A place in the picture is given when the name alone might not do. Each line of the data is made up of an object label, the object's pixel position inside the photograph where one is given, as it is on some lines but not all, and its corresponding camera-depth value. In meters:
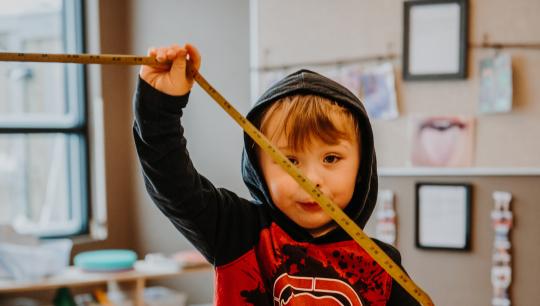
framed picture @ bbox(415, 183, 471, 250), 2.17
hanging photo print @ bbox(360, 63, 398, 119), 2.26
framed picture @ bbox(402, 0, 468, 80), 2.16
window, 2.76
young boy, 0.76
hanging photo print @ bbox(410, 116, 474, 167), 2.17
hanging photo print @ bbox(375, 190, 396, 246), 2.26
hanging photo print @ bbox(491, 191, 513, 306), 2.09
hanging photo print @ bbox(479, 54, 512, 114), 2.08
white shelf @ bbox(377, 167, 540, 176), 2.08
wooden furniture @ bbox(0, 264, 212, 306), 2.24
